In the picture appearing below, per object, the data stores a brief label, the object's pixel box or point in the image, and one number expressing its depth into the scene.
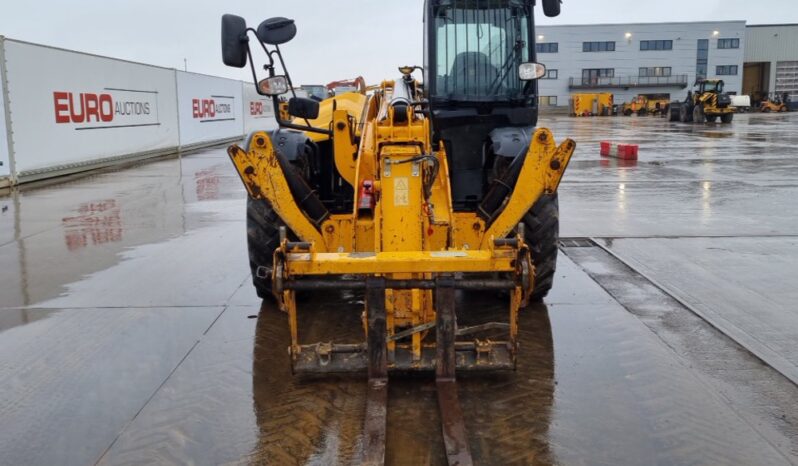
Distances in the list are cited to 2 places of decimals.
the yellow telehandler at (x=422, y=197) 3.84
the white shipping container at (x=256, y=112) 32.94
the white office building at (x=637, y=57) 72.12
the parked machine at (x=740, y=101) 55.22
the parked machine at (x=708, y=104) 39.56
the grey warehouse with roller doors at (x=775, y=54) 73.50
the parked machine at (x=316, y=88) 33.29
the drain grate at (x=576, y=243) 8.18
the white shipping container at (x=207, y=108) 24.28
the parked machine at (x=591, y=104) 59.09
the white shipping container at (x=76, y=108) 14.61
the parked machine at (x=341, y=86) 21.18
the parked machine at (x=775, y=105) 60.97
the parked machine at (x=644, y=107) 58.75
